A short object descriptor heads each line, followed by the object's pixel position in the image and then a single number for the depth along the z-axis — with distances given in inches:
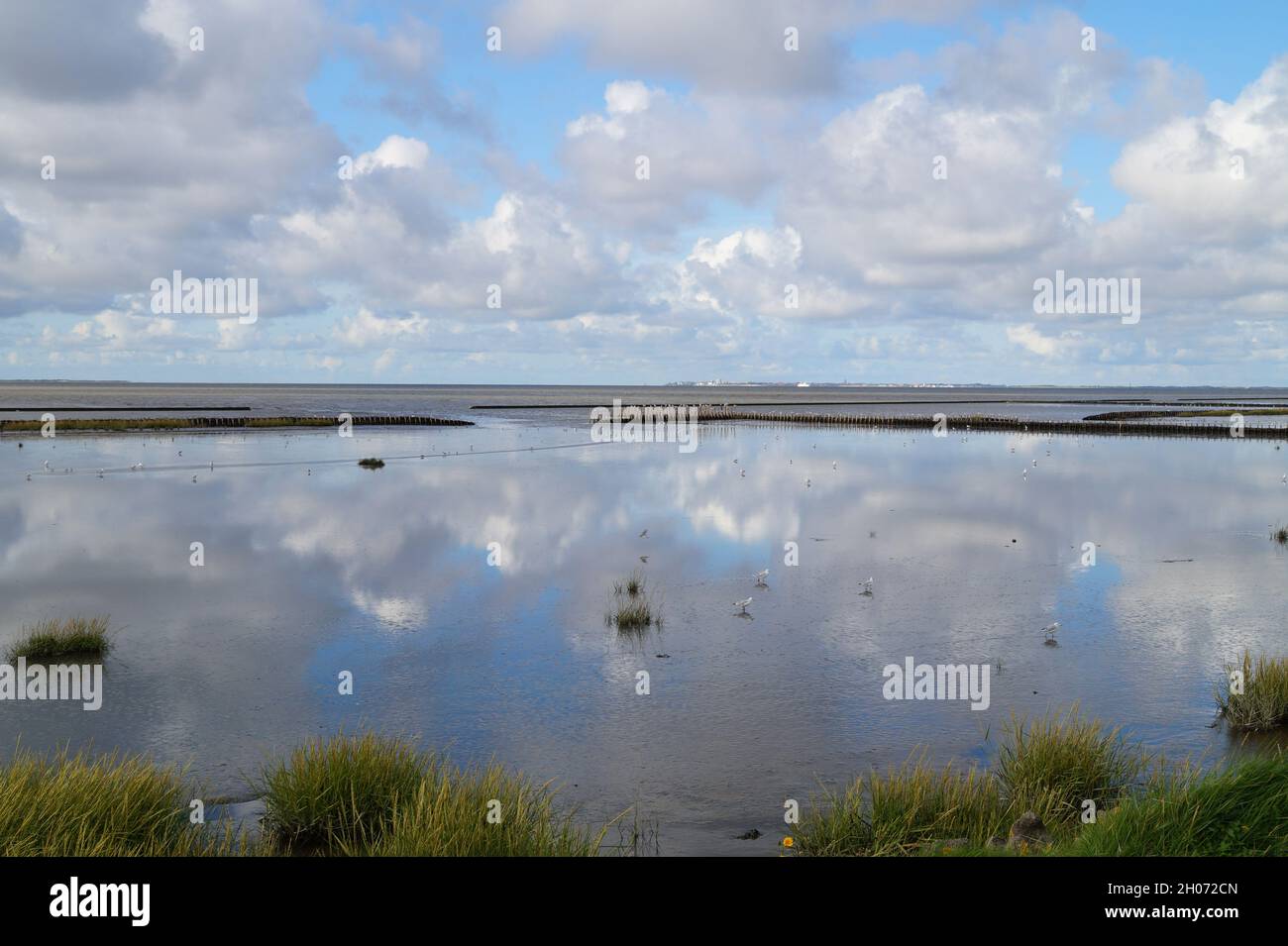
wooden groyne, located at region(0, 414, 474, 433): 3405.5
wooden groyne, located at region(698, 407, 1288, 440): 3388.3
